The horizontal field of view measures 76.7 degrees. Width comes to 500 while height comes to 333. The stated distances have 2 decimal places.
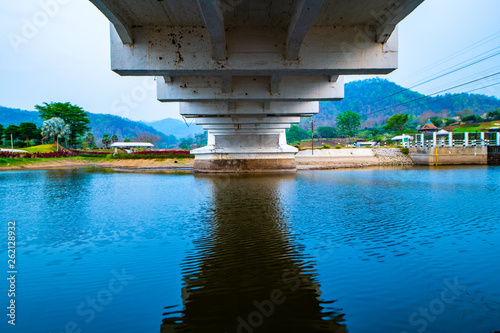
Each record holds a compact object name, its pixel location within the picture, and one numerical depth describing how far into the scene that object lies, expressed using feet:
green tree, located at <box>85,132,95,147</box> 324.48
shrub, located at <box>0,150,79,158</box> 171.50
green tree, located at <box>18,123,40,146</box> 239.71
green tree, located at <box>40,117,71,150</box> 237.86
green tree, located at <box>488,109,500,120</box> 382.22
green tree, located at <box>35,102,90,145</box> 265.95
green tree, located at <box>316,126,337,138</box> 487.61
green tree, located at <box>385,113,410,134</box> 339.16
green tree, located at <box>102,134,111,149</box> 305.94
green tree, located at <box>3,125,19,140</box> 233.96
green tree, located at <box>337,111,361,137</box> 406.62
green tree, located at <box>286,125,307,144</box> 481.87
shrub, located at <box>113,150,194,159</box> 167.22
